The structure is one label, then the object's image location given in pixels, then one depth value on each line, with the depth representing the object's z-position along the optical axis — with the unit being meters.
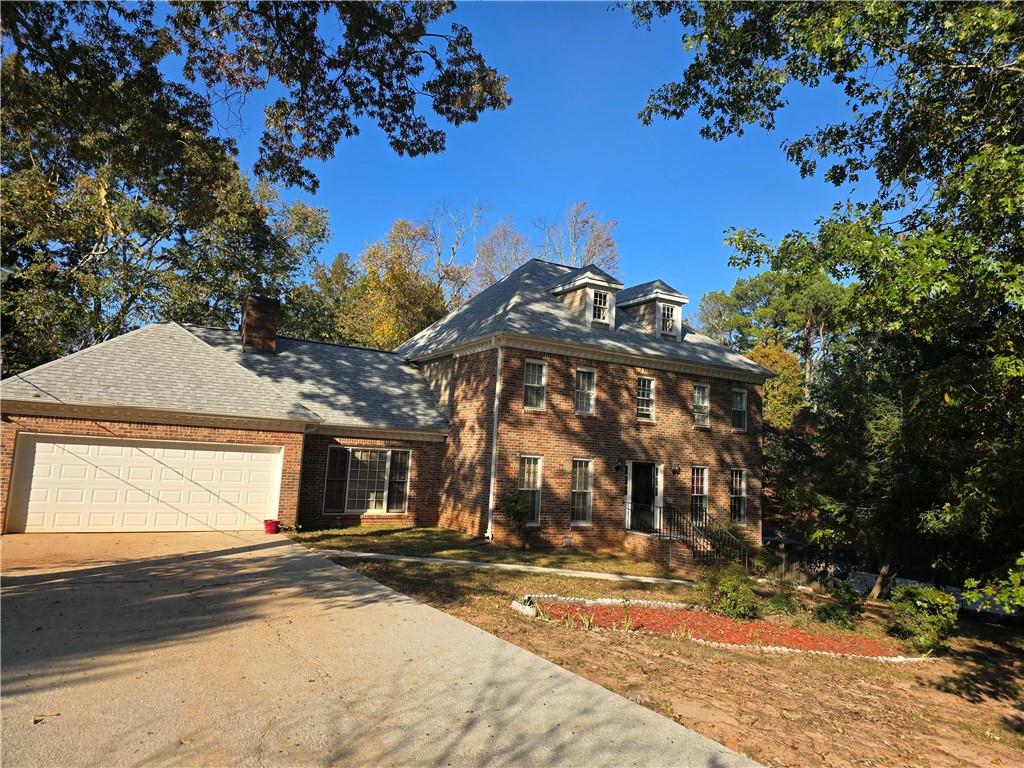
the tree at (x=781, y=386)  36.19
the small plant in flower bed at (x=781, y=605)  11.59
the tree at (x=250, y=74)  9.29
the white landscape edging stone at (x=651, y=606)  8.41
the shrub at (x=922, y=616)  10.09
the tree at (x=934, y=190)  7.32
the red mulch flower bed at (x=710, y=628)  8.67
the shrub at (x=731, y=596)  10.44
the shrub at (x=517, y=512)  16.05
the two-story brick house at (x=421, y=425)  14.02
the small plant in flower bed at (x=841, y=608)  11.61
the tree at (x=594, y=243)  38.47
